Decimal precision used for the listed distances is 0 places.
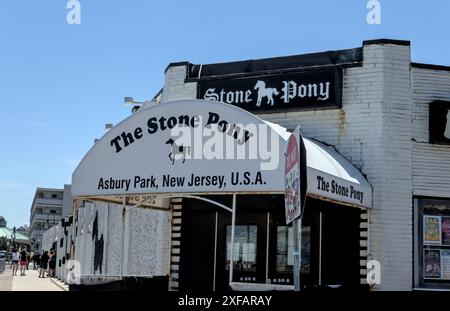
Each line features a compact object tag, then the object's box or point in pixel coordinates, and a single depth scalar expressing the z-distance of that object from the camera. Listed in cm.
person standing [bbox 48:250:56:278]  3222
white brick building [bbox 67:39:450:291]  1192
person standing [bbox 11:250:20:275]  3244
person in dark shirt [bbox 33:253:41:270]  4262
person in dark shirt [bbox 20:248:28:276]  3180
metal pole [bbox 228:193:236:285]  957
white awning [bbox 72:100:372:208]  960
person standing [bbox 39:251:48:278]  3186
